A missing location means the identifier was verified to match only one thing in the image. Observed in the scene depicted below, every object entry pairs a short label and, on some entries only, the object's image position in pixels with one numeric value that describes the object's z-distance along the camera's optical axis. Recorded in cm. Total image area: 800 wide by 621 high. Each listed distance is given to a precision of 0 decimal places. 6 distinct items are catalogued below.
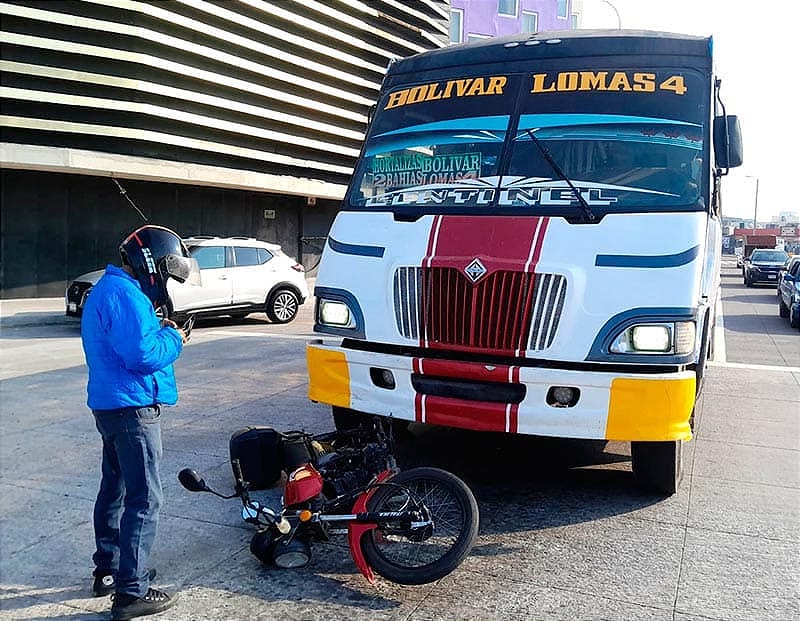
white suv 1410
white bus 431
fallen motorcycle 383
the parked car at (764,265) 3059
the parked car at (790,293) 1612
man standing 341
